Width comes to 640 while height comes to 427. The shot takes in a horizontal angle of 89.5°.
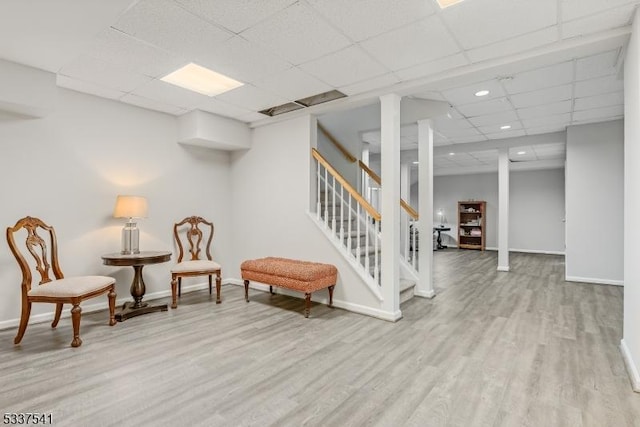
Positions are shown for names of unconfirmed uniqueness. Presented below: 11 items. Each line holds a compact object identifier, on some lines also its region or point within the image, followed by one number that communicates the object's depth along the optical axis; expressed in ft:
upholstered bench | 11.90
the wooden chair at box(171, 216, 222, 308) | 13.28
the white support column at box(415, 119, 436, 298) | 15.12
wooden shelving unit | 35.86
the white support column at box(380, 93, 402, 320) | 11.84
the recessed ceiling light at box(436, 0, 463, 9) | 7.02
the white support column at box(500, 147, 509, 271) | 22.61
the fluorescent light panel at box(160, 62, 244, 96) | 11.04
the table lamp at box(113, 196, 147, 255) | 12.28
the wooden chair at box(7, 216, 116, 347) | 9.22
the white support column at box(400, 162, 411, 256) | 16.82
